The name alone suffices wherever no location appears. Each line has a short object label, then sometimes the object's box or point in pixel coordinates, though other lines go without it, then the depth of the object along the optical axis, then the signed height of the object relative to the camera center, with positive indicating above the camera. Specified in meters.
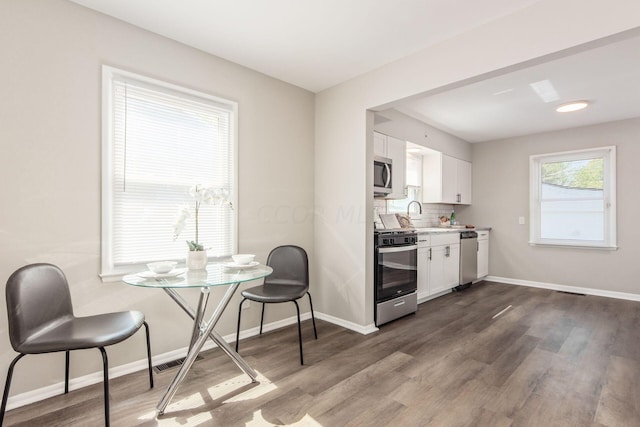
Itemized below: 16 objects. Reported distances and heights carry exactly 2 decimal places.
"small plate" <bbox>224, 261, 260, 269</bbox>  2.29 -0.36
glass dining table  1.86 -0.39
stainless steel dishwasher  5.01 -0.66
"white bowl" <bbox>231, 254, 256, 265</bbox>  2.37 -0.32
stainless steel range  3.37 -0.64
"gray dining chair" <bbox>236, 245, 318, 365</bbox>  2.78 -0.56
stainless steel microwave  3.74 +0.47
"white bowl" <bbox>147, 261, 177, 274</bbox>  2.01 -0.33
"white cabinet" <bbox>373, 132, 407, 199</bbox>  3.94 +0.76
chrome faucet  5.17 +0.19
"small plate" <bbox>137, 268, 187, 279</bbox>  1.96 -0.37
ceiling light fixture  3.91 +1.36
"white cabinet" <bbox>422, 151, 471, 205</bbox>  5.18 +0.61
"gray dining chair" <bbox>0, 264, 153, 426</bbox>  1.67 -0.64
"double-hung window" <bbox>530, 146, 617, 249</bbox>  4.77 +0.28
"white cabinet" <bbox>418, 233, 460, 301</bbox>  4.20 -0.66
